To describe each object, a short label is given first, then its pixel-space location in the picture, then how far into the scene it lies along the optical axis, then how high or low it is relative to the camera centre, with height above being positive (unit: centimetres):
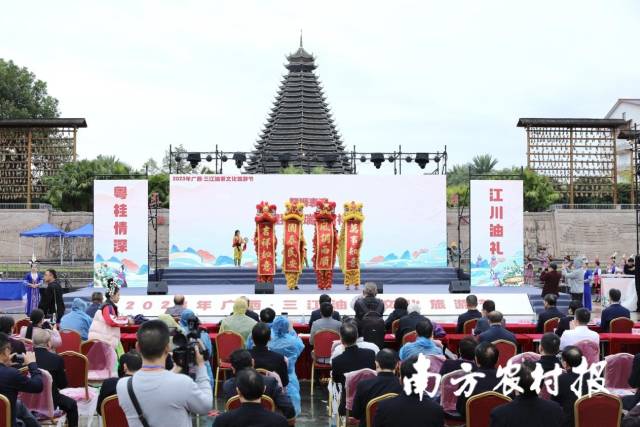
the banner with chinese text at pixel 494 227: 1553 +29
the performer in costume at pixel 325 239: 1403 +7
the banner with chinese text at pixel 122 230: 1545 +25
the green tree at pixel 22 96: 3525 +645
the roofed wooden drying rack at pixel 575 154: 2881 +309
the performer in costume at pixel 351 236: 1412 +12
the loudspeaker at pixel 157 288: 1362 -73
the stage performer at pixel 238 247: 1761 -8
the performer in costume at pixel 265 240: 1407 +5
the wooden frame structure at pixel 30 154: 2816 +314
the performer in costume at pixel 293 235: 1398 +14
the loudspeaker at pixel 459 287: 1350 -72
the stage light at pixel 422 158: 1883 +192
